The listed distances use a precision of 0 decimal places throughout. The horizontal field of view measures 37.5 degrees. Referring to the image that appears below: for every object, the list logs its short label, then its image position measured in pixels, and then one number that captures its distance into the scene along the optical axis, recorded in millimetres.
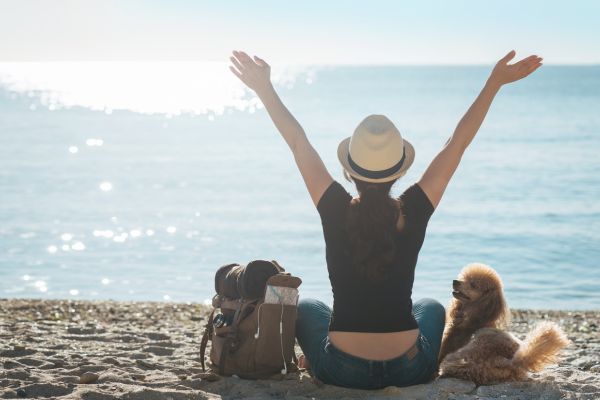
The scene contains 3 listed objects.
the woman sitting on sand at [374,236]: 4672
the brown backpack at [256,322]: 5184
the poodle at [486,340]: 5160
